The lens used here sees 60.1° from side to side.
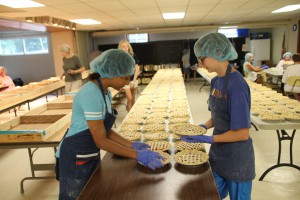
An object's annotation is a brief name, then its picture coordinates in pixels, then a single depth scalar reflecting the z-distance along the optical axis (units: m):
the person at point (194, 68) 10.53
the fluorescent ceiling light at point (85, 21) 7.05
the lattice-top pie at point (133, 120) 2.61
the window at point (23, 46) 11.32
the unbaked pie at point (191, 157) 1.64
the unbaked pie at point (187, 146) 1.90
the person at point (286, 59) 8.19
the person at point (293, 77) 5.33
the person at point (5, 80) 6.40
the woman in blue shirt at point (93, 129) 1.54
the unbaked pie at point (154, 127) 2.36
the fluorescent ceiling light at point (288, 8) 6.58
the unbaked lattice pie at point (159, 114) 2.87
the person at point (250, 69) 7.05
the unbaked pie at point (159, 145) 1.89
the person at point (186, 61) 11.39
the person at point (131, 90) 5.06
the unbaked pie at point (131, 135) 2.13
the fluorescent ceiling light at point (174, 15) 6.78
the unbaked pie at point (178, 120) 2.54
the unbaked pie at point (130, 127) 2.38
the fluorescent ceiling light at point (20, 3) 4.26
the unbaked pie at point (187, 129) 1.95
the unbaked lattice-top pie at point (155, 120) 2.61
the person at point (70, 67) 5.43
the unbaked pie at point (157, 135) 2.12
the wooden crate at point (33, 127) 2.49
